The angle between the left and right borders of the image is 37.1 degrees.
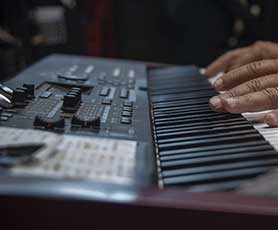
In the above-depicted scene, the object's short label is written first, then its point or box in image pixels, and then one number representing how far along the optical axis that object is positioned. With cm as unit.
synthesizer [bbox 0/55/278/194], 41
